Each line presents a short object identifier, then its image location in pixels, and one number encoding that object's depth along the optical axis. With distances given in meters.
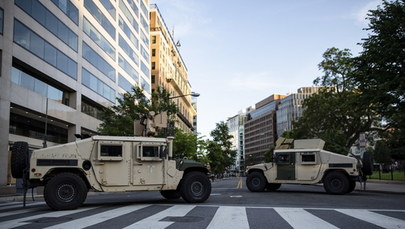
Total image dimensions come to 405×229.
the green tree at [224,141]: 92.44
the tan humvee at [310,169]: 17.25
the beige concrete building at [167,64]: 73.81
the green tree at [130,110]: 28.26
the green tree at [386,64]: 18.03
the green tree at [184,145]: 37.50
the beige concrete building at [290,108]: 139.50
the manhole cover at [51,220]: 7.87
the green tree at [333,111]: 37.59
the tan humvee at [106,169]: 10.35
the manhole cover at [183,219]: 7.83
